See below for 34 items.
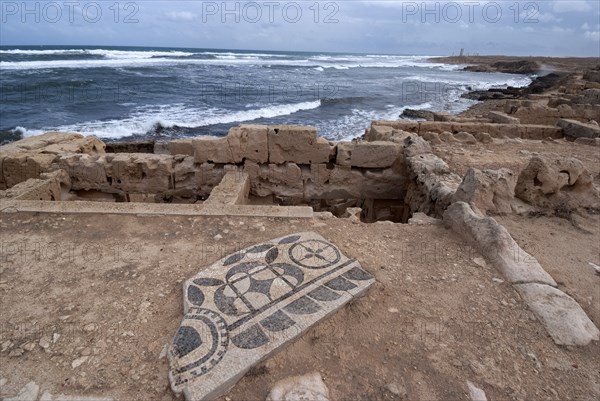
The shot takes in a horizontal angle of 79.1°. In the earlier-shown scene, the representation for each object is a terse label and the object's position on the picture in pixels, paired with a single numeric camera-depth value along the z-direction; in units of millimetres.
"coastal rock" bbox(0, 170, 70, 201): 4898
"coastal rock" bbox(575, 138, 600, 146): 8352
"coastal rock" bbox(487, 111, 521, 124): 9845
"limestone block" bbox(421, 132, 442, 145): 8031
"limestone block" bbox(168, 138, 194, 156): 6555
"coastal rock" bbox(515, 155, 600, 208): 4680
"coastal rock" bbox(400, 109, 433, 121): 17250
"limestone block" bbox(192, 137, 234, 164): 6219
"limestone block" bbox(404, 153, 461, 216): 4941
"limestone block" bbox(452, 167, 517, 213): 4297
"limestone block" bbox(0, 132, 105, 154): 6339
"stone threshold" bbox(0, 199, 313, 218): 4234
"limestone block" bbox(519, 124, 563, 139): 9227
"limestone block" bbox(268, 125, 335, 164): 6223
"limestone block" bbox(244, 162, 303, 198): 6453
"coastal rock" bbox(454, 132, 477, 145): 8086
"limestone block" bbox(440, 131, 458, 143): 8234
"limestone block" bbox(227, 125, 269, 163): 6199
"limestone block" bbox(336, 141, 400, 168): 6345
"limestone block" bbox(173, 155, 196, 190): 6410
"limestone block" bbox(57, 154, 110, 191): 6094
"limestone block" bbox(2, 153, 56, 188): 5875
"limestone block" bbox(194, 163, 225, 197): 6383
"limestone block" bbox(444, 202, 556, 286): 3148
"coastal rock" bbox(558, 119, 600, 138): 8664
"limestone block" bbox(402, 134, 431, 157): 6281
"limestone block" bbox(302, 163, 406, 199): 6516
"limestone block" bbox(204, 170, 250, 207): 5023
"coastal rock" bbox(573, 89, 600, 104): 13258
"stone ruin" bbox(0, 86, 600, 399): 2518
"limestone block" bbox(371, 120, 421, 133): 9133
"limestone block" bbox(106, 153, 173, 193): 6180
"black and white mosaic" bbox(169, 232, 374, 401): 2186
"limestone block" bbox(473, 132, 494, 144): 8234
